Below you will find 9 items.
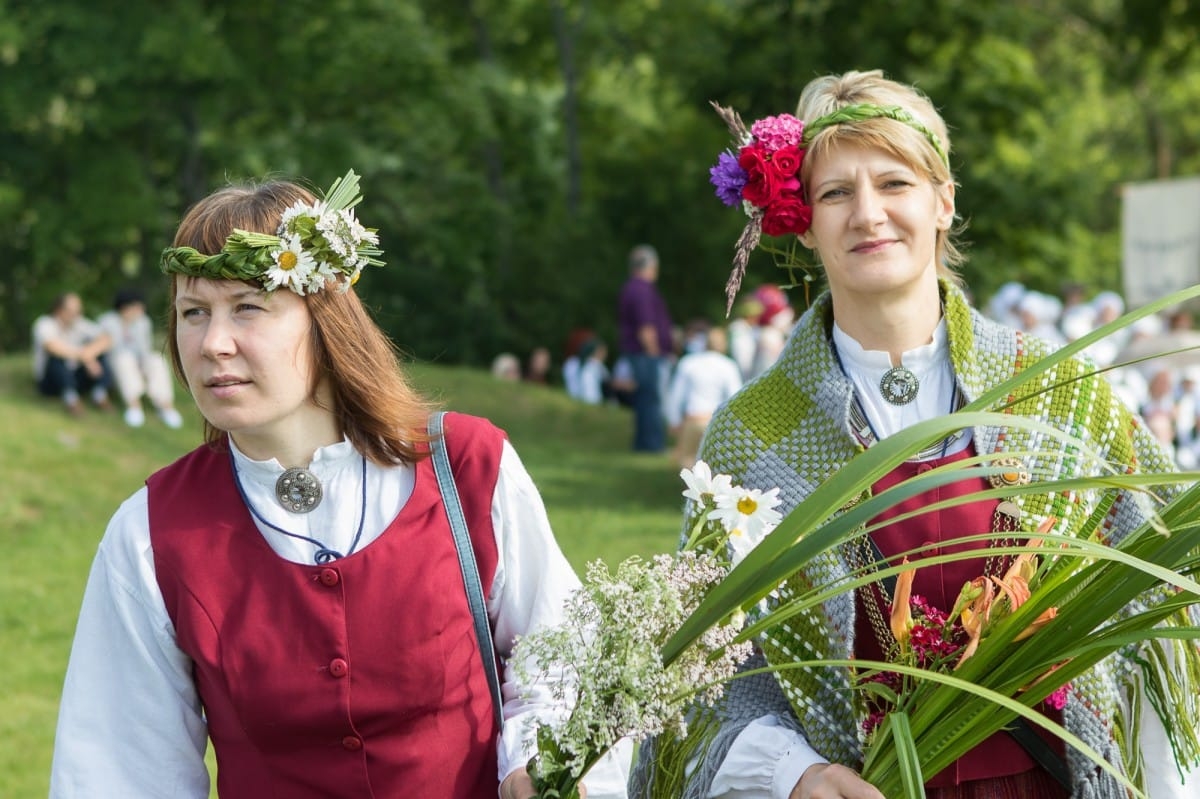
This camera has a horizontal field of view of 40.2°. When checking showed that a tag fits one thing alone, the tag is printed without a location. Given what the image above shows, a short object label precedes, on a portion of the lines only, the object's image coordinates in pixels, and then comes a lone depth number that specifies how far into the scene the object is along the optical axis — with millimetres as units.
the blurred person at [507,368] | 24000
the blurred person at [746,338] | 13578
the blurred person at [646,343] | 16547
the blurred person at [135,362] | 16047
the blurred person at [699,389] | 12703
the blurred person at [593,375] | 23391
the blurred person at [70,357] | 15812
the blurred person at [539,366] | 25453
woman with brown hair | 2646
